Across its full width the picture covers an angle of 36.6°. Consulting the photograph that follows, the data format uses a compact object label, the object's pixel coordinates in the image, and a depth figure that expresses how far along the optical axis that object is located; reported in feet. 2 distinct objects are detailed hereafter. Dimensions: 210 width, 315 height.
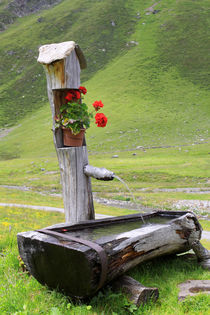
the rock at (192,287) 18.20
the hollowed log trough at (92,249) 15.87
